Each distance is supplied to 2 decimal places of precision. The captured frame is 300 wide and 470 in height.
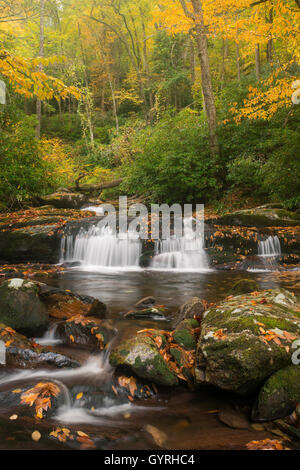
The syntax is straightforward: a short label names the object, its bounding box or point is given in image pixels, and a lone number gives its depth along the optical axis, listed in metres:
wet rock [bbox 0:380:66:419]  2.94
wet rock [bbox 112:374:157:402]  3.27
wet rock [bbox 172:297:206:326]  4.64
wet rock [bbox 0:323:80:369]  3.77
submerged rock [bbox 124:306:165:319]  5.10
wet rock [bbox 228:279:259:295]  5.17
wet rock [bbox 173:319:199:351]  3.88
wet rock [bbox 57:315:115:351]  4.27
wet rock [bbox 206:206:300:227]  9.45
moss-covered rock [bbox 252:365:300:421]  2.72
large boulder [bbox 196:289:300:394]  2.94
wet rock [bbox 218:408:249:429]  2.75
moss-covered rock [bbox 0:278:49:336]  4.41
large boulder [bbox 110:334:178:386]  3.30
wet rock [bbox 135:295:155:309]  5.82
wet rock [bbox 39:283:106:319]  5.10
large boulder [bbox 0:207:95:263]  9.87
